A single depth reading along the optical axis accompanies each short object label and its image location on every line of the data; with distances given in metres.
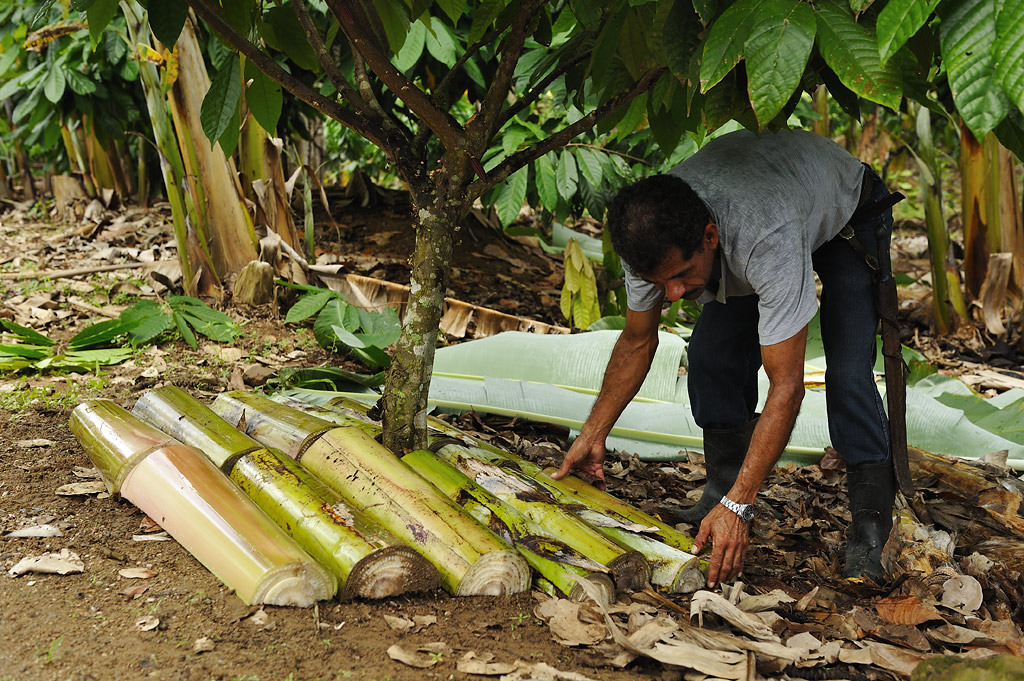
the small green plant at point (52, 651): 1.36
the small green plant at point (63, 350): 2.97
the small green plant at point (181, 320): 3.35
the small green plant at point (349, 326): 3.30
